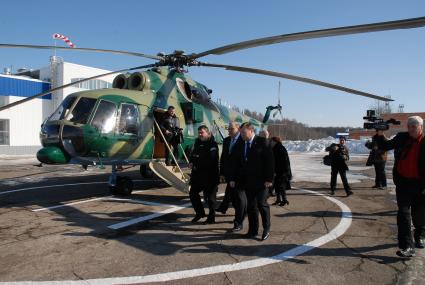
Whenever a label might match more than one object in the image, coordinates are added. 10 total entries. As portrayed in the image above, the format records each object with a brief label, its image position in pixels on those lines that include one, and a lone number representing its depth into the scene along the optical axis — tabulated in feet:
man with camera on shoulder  37.06
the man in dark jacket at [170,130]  32.07
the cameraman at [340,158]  32.60
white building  118.01
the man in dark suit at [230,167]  19.93
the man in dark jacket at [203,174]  22.24
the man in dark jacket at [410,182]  15.71
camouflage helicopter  26.43
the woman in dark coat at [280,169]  27.30
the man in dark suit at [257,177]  18.51
